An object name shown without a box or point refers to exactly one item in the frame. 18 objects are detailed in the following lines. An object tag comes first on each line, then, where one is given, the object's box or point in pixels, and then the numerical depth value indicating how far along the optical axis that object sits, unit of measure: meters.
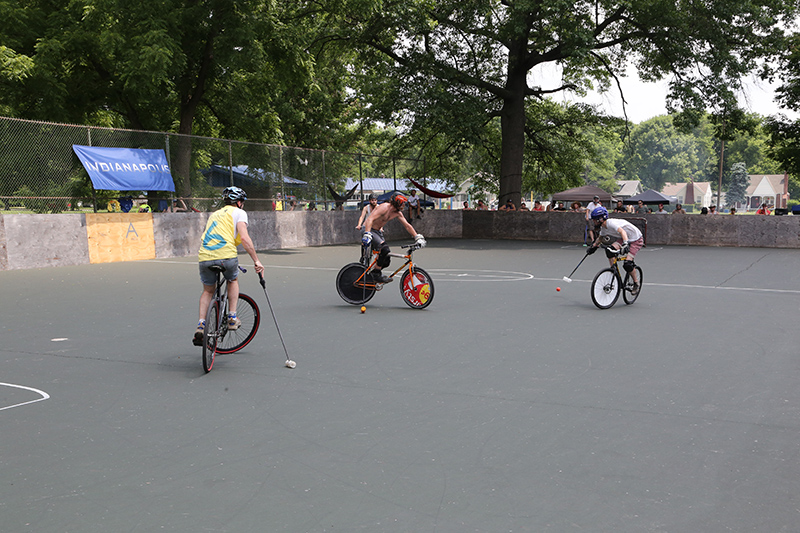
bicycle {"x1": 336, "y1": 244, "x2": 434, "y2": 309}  11.00
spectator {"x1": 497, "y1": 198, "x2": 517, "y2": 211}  32.28
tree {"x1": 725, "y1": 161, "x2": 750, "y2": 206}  134.62
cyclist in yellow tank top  7.25
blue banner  18.45
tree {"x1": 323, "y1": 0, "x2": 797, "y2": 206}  27.48
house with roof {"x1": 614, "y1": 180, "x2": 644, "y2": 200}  137.00
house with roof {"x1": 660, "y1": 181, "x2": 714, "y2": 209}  144.00
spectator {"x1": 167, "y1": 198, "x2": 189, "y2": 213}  21.64
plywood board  18.77
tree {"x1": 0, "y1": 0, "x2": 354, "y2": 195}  23.14
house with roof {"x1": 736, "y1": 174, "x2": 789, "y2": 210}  139.75
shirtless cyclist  11.27
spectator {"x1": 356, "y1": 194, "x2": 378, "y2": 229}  19.05
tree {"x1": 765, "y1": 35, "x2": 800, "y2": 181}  33.16
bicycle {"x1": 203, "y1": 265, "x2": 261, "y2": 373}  7.00
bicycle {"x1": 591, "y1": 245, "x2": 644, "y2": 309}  11.04
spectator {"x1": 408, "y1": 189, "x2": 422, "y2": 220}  31.47
